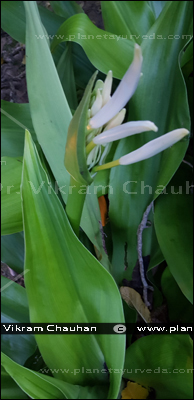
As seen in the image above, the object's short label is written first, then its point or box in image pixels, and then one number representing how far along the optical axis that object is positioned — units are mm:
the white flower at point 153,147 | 220
